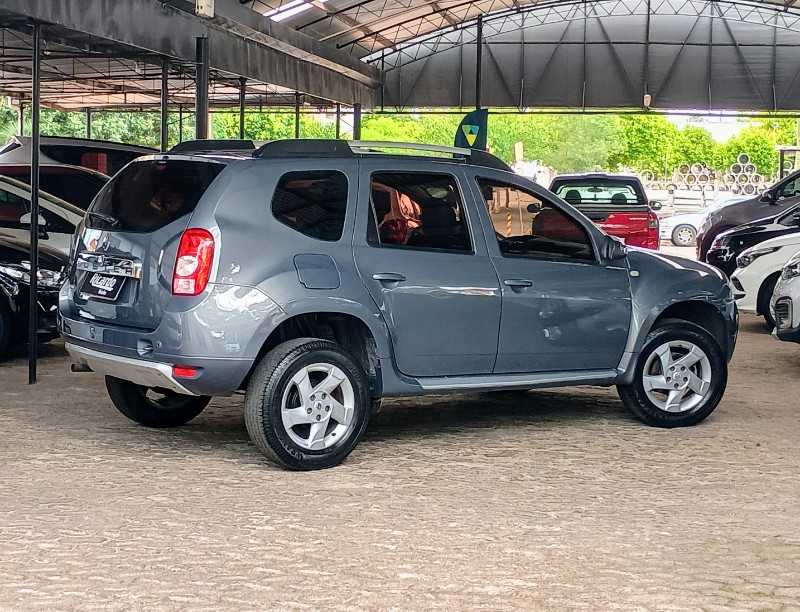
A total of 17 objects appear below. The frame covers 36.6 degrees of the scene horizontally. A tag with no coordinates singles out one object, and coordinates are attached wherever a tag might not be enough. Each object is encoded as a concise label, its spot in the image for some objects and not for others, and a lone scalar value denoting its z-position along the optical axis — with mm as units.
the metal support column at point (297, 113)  26712
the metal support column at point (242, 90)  21750
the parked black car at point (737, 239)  15852
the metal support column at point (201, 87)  17141
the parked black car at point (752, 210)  17953
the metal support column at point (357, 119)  30719
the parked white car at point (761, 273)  13484
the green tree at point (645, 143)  96188
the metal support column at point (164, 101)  16019
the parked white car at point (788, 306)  10531
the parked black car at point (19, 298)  10781
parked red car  18438
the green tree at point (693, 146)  96562
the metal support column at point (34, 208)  9898
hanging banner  21828
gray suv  6504
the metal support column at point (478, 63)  26883
